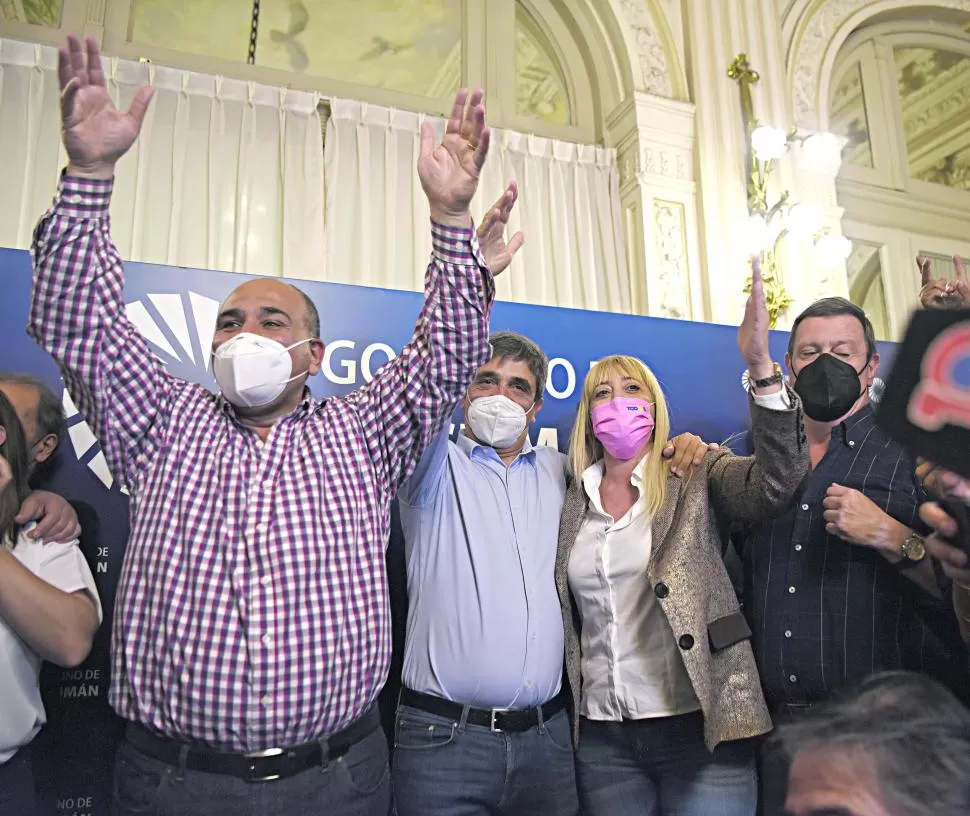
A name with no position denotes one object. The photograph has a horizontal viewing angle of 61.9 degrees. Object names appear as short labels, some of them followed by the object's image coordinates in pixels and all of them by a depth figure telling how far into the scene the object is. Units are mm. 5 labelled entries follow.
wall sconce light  4520
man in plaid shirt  1322
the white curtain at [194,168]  3895
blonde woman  1593
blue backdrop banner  1871
